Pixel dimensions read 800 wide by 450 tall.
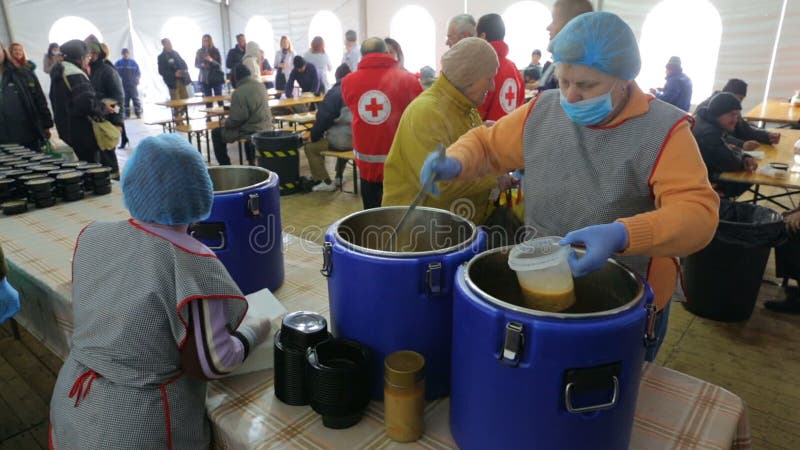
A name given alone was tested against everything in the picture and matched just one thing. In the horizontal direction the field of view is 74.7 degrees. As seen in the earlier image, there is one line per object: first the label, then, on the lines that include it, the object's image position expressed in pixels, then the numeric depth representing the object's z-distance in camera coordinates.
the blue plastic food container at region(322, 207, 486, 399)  1.06
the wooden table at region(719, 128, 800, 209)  3.16
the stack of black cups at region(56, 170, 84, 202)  2.67
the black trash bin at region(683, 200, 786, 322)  2.76
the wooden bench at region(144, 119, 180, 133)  7.00
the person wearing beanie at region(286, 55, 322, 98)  7.92
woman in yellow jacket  1.95
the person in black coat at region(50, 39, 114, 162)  4.59
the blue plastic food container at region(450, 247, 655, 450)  0.82
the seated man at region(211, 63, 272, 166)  5.63
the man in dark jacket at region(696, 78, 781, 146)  4.14
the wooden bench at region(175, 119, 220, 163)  6.26
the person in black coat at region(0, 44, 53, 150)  4.31
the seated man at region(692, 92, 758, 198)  3.38
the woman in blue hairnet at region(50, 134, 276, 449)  1.04
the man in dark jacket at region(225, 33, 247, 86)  10.50
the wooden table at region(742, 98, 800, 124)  5.11
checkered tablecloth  1.09
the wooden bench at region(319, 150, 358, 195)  5.18
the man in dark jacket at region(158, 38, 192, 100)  10.34
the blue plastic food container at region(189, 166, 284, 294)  1.53
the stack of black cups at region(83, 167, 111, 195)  2.77
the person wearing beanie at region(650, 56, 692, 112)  6.84
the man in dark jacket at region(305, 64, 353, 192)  5.23
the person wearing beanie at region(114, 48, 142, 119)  11.33
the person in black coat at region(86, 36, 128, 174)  5.34
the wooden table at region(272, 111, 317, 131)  6.50
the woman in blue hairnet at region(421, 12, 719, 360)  1.00
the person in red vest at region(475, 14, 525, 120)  3.24
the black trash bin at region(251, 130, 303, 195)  5.30
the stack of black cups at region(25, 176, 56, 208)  2.59
